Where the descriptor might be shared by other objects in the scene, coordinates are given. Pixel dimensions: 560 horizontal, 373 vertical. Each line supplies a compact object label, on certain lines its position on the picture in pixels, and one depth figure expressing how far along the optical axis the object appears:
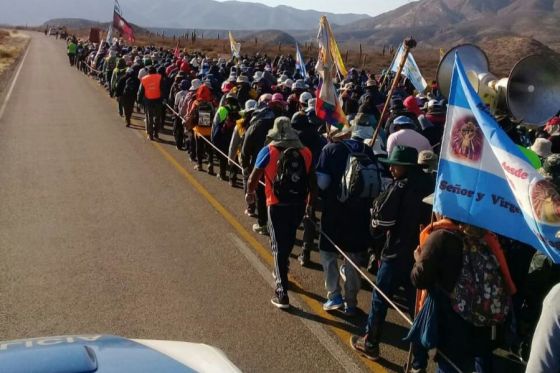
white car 2.56
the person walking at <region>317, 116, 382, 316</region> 6.04
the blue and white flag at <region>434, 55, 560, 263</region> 3.35
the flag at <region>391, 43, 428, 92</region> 14.04
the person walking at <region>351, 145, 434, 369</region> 5.21
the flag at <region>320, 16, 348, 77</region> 9.96
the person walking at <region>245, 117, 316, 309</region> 6.34
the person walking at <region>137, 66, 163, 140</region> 15.15
